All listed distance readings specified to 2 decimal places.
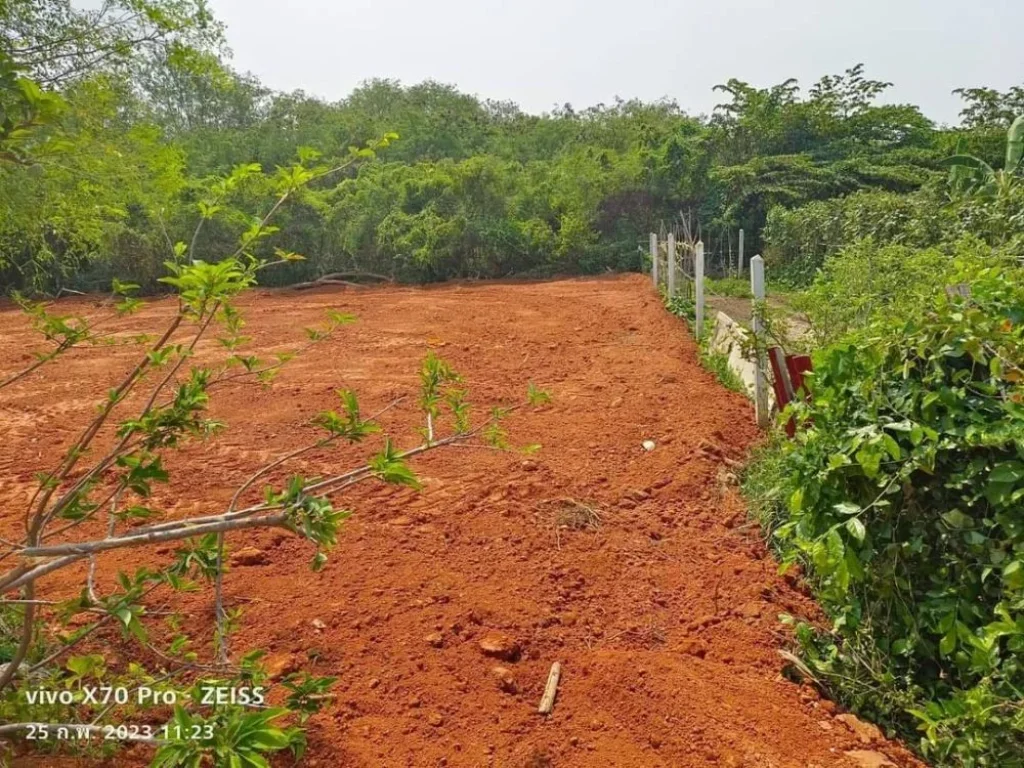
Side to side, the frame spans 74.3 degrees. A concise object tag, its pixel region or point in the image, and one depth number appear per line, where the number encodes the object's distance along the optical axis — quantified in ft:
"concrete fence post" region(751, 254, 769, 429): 15.34
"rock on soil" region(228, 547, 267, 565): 10.45
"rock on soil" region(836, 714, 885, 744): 7.14
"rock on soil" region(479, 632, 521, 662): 8.20
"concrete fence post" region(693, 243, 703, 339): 25.64
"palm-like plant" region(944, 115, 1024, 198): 30.14
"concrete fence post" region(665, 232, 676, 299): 35.12
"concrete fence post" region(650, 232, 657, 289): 44.23
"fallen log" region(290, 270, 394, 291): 58.59
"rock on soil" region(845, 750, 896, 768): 6.68
